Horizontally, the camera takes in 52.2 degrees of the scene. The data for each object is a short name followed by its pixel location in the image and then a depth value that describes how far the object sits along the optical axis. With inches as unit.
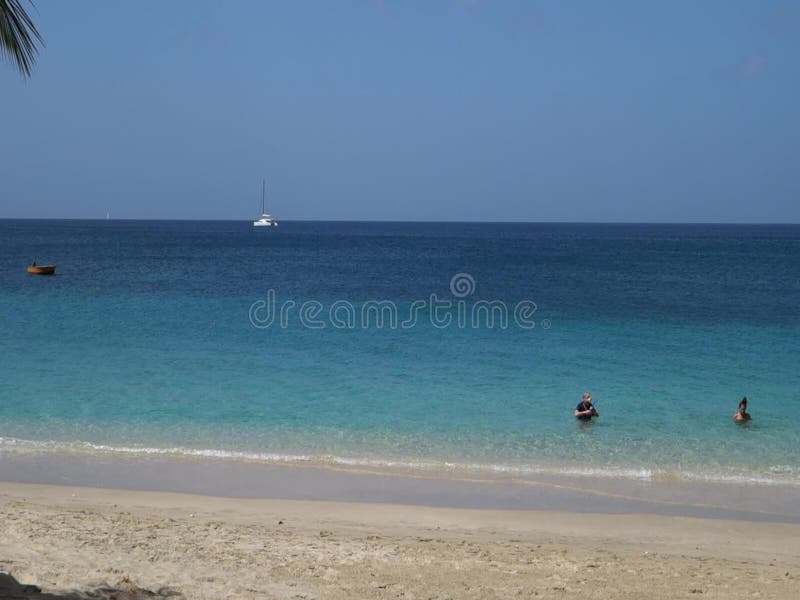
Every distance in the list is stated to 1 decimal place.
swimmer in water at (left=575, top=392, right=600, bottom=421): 652.7
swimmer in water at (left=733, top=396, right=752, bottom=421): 650.0
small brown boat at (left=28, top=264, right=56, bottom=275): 1785.2
